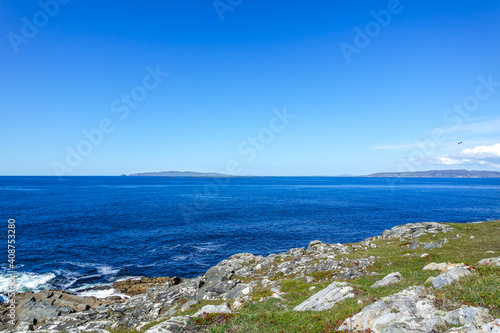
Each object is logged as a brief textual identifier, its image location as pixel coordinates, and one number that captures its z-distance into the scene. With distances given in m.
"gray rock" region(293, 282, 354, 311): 18.92
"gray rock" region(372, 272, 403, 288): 21.76
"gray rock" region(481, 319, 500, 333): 10.43
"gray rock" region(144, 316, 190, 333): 16.50
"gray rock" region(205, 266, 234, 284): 36.25
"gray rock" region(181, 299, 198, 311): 24.44
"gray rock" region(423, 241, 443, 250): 36.76
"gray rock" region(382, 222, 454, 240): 48.56
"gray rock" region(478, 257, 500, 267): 21.09
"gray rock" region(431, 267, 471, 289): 17.20
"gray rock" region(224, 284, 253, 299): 26.08
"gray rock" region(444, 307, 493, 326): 11.76
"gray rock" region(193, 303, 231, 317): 20.17
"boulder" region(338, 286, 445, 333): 12.38
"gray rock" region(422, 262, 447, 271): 24.54
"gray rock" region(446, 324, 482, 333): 10.81
